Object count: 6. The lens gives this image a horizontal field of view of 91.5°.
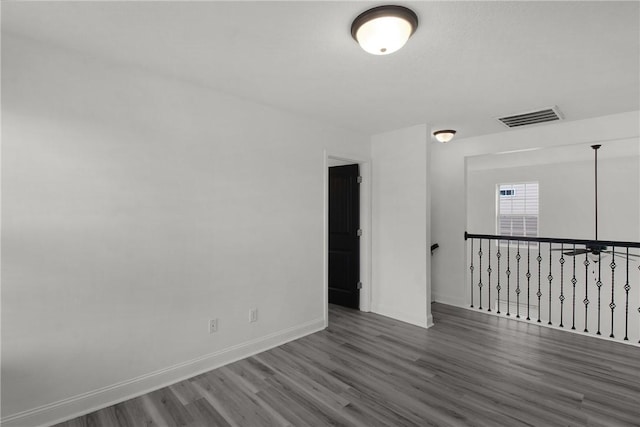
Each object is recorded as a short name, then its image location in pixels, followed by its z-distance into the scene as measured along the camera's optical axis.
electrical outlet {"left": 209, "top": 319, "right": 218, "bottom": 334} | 2.83
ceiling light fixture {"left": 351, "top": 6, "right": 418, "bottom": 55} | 1.71
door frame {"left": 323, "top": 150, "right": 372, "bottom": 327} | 4.46
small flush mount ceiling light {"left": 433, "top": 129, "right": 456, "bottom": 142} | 4.17
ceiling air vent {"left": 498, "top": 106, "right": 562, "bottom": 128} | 3.44
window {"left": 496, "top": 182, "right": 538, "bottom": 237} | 7.20
